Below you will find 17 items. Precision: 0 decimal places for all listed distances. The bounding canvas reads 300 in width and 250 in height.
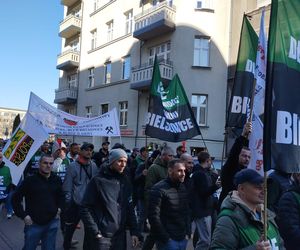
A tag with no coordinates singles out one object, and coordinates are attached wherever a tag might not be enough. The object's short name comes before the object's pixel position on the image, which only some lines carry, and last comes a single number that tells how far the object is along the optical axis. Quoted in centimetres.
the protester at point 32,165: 879
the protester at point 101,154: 974
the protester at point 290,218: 327
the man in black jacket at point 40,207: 495
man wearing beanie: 418
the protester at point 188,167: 554
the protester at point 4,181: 663
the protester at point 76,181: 607
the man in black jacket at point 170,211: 445
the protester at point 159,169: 667
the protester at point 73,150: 923
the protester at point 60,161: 745
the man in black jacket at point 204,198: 552
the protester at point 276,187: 439
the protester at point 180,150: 941
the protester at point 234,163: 444
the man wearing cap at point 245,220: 248
